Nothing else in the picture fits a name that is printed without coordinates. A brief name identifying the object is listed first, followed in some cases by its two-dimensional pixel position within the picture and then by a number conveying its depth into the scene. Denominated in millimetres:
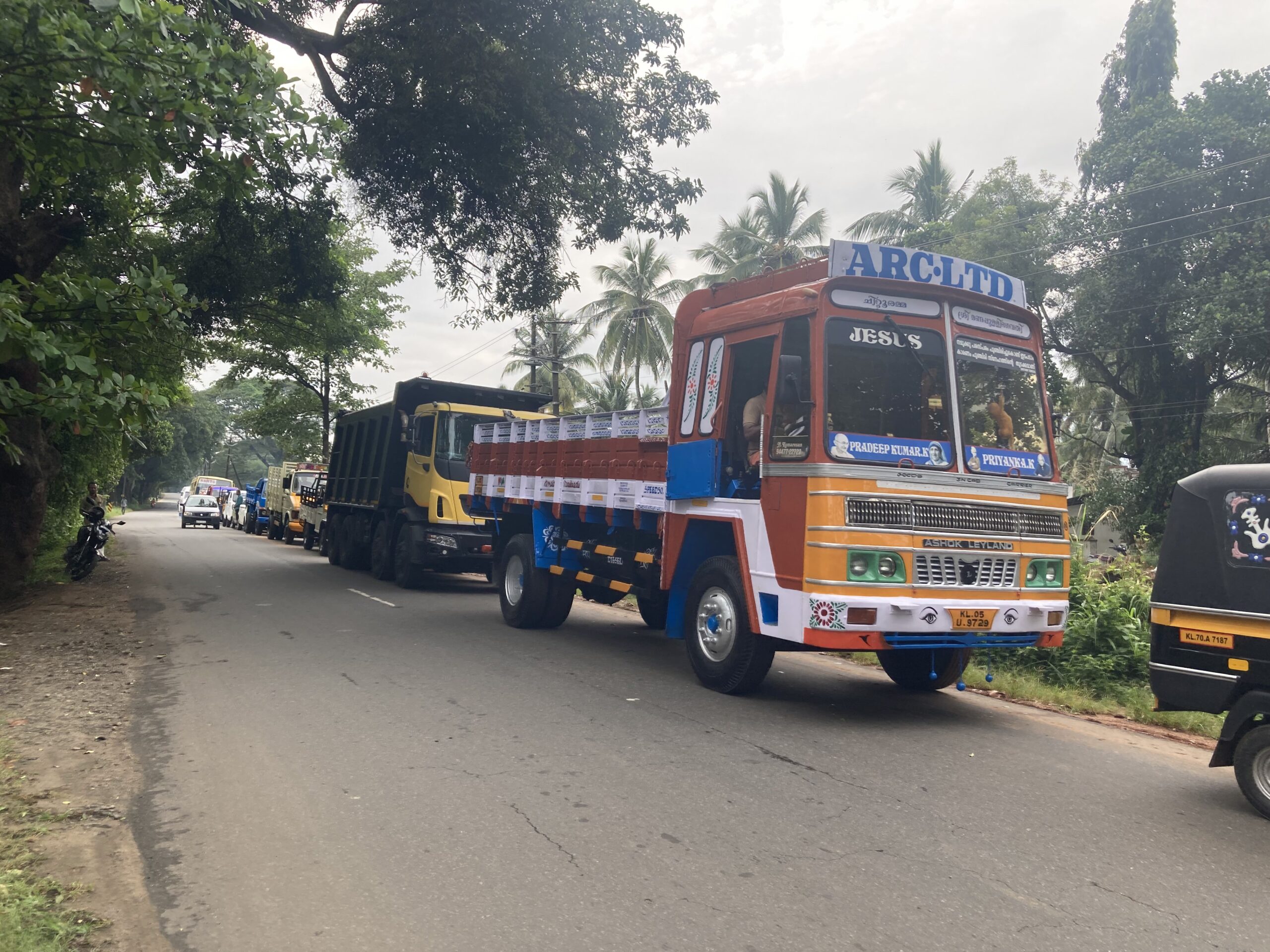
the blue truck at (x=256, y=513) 38406
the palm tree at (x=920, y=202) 35281
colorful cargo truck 6656
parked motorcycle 16156
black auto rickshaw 5184
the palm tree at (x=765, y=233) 37125
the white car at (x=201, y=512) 45469
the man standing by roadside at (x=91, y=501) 16875
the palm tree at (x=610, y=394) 41188
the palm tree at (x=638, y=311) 39094
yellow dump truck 15664
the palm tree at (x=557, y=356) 35188
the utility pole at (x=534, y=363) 33188
